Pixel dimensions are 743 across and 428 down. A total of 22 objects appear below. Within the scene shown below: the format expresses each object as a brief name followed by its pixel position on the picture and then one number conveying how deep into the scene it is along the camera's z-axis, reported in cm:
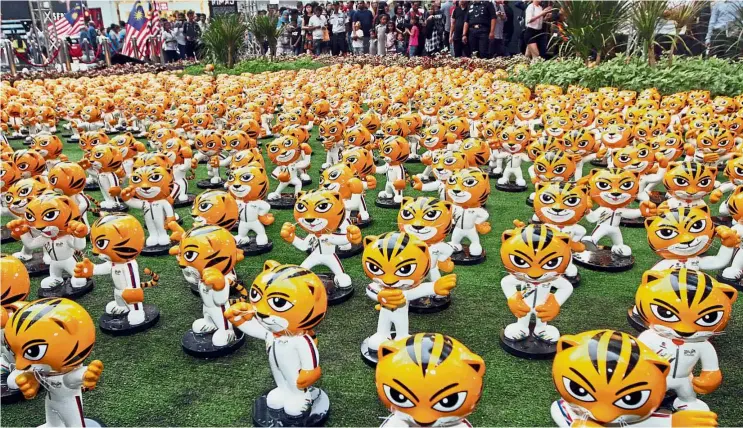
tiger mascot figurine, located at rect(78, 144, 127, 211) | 596
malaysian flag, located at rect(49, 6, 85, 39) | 1955
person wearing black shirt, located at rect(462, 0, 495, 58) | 1451
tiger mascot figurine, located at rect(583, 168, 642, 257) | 460
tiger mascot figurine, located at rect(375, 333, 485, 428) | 213
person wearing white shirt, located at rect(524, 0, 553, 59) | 1340
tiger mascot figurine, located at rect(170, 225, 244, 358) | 344
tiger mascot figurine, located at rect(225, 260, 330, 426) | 272
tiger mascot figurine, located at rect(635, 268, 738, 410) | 263
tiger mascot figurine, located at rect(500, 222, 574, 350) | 330
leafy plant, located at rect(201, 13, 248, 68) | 1528
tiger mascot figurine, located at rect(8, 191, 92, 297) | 411
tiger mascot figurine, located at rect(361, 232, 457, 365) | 315
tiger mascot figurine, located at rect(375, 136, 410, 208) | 590
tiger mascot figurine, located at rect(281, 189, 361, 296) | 407
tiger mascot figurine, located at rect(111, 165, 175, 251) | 500
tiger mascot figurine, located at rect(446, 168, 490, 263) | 461
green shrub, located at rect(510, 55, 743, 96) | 904
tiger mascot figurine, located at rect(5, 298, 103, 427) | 251
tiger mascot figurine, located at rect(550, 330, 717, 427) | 215
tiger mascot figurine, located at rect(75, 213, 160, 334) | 371
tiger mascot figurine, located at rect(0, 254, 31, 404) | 301
